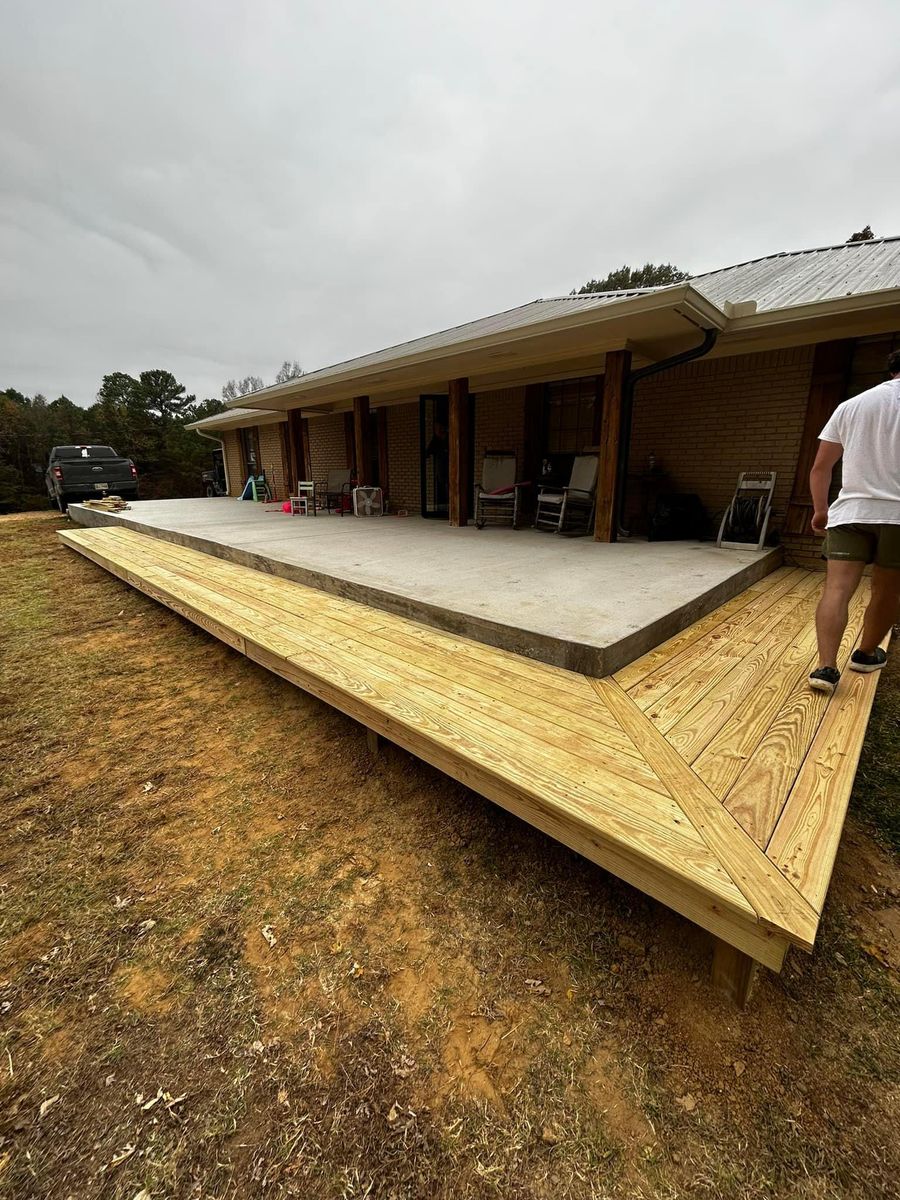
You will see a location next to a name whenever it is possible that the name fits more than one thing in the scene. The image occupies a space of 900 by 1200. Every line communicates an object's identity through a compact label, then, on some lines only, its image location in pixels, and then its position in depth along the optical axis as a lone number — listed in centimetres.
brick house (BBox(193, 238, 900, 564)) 394
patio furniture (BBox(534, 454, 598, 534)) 529
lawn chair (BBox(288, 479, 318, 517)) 801
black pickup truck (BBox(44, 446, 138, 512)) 1066
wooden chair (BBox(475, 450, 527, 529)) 605
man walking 177
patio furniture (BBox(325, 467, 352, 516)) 852
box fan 787
